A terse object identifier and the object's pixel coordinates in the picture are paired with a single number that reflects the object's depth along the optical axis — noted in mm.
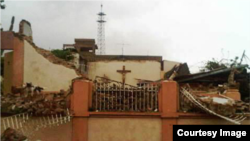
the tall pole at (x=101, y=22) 30250
